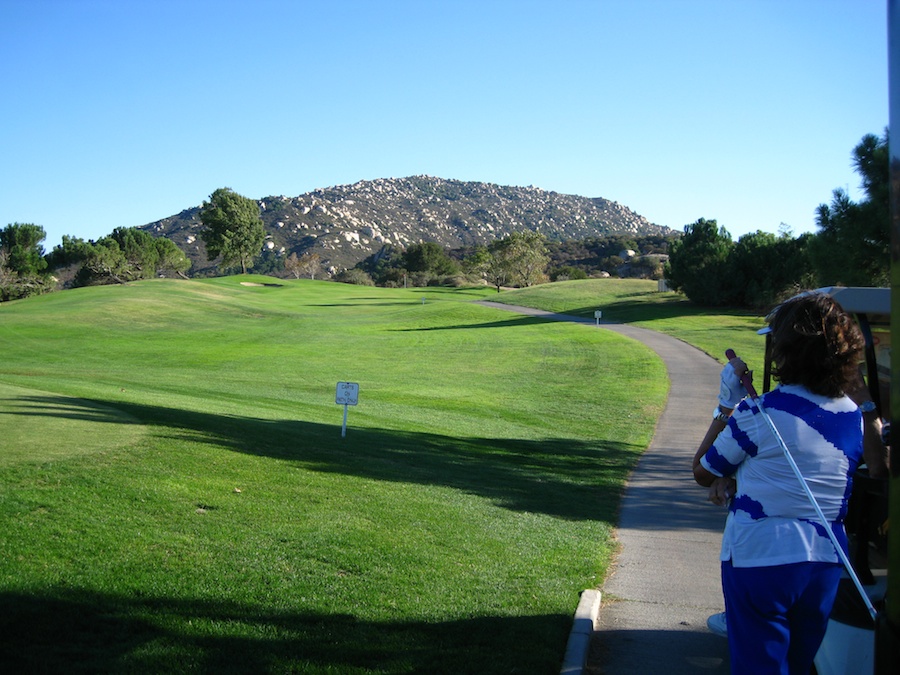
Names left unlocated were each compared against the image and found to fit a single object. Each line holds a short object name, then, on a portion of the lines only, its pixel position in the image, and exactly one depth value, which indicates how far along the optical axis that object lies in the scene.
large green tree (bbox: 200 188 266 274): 88.12
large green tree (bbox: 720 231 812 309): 52.62
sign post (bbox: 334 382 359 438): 13.58
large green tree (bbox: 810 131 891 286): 18.28
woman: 3.10
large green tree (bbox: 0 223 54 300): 67.00
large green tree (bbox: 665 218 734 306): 59.03
